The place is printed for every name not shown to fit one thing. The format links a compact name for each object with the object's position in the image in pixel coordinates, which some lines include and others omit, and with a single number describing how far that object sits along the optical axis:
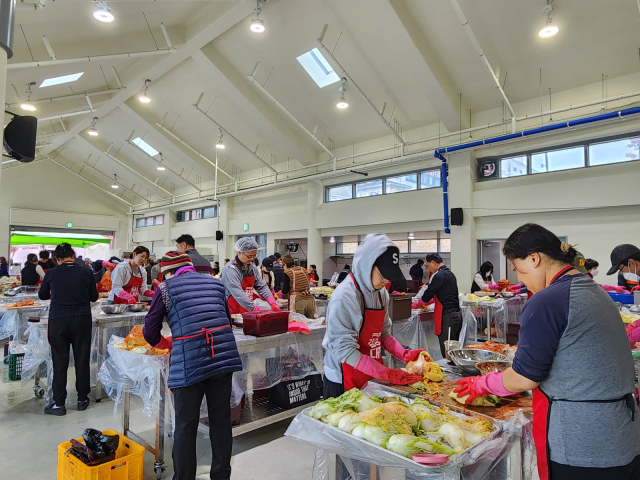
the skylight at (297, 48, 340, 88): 9.62
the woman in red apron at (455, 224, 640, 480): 1.33
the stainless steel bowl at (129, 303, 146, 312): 5.16
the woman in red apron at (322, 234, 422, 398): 2.18
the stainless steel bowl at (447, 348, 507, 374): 2.37
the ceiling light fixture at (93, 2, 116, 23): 6.10
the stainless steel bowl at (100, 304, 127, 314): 4.93
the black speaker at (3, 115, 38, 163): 2.42
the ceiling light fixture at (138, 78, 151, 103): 10.91
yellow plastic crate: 2.60
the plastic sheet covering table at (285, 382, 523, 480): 1.44
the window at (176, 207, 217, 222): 17.56
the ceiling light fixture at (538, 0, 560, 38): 6.29
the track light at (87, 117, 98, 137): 13.08
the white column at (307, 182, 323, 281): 13.20
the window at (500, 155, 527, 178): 9.31
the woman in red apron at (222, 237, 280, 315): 4.23
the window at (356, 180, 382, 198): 12.08
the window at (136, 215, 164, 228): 20.34
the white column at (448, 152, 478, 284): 9.72
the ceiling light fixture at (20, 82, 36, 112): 9.62
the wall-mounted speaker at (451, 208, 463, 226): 9.75
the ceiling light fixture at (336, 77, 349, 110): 8.98
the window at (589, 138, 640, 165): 7.87
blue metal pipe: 7.32
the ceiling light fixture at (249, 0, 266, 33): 7.30
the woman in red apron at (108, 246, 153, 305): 5.59
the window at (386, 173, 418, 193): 11.21
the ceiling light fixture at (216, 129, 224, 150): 12.30
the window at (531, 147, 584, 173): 8.55
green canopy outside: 18.05
